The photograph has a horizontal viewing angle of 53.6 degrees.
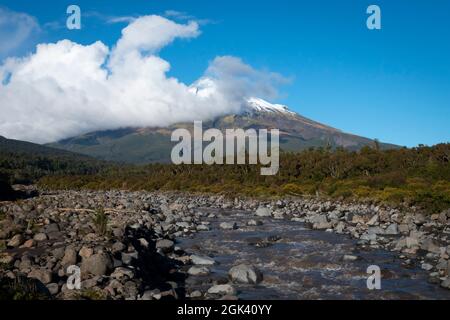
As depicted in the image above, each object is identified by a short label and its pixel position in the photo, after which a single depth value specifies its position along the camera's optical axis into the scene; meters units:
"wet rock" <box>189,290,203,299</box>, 12.56
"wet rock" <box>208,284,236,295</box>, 12.99
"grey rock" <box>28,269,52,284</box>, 11.66
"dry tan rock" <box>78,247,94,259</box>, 13.94
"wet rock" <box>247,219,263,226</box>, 29.88
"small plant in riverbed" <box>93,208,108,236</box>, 18.08
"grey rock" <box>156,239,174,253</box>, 19.28
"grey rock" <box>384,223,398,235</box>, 24.47
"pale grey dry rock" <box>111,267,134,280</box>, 12.36
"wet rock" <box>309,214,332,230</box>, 27.23
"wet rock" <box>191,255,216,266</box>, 17.27
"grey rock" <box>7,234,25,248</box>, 16.36
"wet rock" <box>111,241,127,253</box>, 15.41
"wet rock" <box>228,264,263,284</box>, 14.56
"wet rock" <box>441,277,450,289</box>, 13.54
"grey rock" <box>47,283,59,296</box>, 10.83
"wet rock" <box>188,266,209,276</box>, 15.45
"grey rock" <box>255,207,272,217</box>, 36.52
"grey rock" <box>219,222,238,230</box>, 28.34
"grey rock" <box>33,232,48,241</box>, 17.55
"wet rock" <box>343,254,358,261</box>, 17.92
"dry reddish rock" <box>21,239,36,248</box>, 16.25
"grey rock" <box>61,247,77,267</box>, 13.34
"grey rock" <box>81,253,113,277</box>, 12.57
